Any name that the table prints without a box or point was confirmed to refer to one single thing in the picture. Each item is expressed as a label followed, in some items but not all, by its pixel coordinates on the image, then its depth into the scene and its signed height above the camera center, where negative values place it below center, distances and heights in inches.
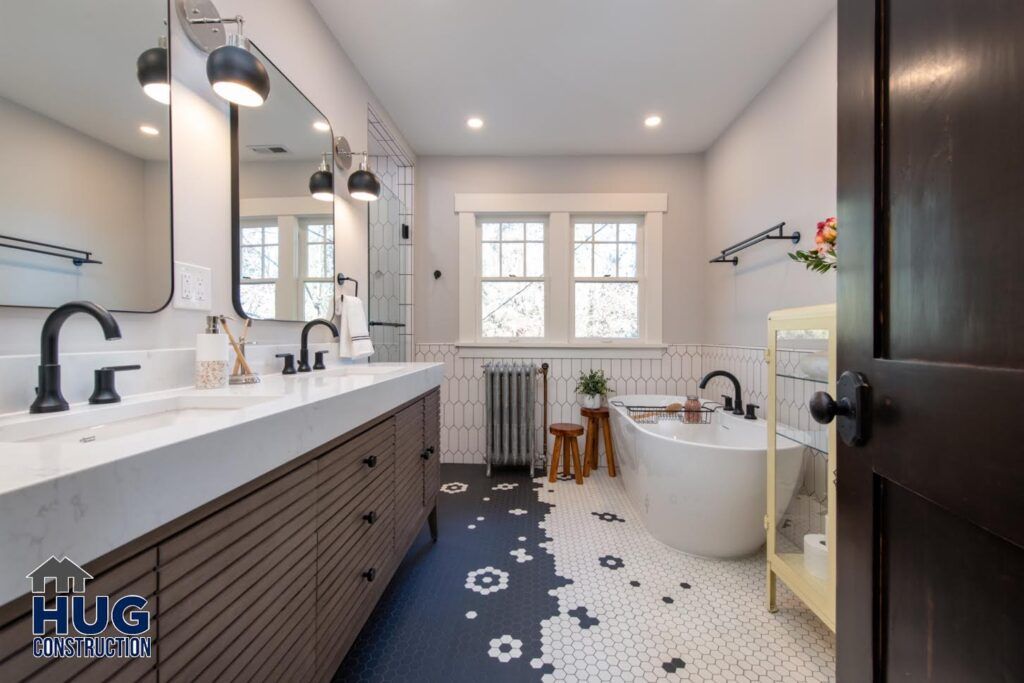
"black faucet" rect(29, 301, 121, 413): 30.4 -0.8
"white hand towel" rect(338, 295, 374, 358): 77.5 +2.4
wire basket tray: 102.9 -19.6
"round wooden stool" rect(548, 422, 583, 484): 111.5 -29.3
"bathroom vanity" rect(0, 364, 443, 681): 16.1 -11.2
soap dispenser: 45.2 -2.2
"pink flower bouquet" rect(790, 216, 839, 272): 54.2 +13.3
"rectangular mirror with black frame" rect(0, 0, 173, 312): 31.1 +17.0
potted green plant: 119.3 -14.8
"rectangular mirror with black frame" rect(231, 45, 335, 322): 54.9 +21.4
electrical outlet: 45.4 +6.5
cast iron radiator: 118.4 -22.2
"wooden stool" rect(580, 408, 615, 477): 116.3 -28.3
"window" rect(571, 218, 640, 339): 130.8 +20.8
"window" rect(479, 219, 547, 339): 131.3 +20.9
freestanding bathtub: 68.4 -27.5
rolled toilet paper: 54.7 -30.5
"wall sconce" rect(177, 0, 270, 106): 43.5 +31.9
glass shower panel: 101.3 +17.6
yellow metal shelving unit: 51.4 -16.6
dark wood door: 16.2 +0.4
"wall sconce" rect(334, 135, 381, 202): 78.4 +32.7
